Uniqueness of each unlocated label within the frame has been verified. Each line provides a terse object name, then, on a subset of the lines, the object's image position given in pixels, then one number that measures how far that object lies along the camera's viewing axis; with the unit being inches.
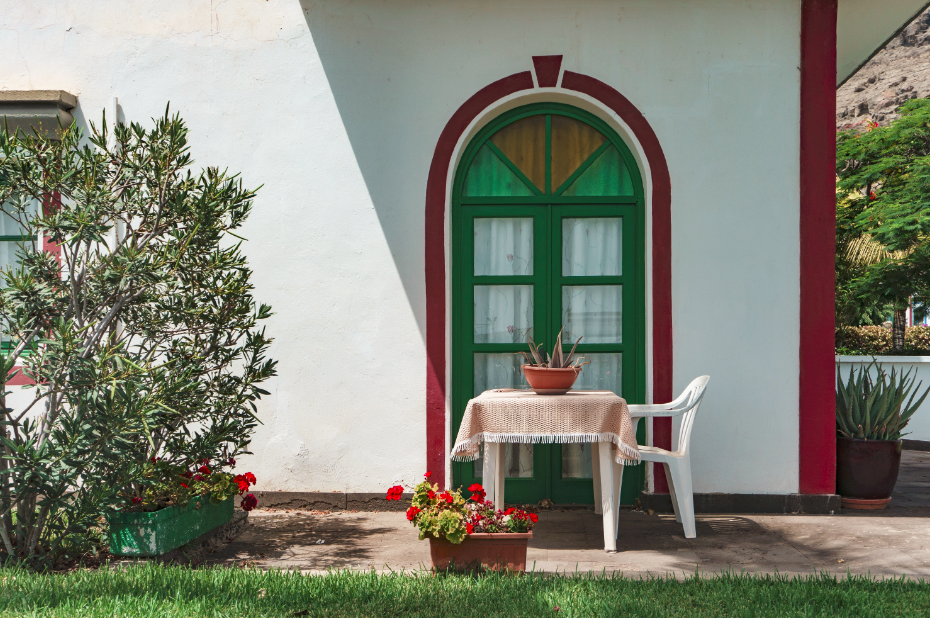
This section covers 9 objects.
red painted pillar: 202.2
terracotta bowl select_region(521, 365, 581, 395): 175.9
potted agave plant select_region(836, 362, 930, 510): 205.5
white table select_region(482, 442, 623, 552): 165.3
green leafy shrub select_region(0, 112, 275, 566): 136.1
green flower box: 148.7
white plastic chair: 176.4
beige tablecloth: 166.4
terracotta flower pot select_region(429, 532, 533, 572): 142.6
